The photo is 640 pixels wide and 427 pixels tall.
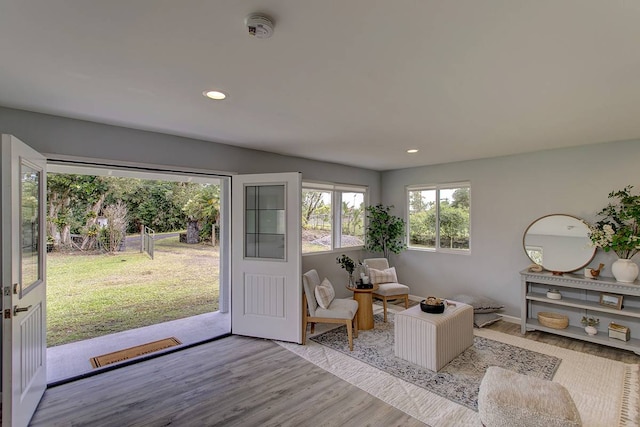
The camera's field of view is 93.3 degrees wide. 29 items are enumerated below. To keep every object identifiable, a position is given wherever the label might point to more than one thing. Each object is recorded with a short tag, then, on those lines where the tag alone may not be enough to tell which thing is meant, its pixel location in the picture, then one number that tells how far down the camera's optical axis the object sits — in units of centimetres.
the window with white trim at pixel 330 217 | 523
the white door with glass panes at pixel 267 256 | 365
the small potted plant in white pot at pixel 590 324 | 360
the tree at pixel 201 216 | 952
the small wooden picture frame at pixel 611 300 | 343
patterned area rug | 271
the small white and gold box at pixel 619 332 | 340
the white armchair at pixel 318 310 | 357
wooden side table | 408
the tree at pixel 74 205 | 734
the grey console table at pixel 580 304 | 338
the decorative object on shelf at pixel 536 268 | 405
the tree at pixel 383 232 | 543
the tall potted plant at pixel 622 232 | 336
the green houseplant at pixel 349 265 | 432
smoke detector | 135
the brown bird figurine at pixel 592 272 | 366
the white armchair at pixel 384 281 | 454
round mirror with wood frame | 388
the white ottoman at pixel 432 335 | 301
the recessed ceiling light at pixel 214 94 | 222
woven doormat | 319
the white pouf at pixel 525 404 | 186
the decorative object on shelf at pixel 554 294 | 382
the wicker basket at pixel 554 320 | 377
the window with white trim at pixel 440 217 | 507
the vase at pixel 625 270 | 336
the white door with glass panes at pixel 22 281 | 190
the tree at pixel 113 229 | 794
